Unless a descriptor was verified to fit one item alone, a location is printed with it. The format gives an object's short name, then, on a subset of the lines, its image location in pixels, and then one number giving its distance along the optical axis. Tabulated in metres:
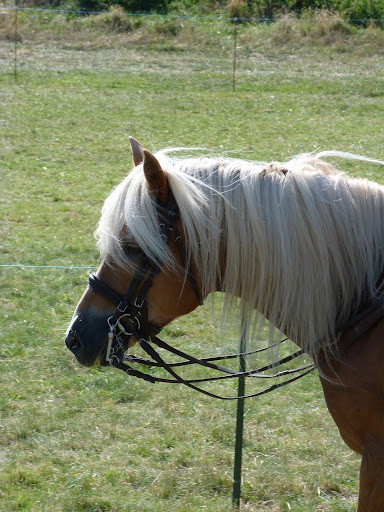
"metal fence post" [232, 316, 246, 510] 7.52
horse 5.32
